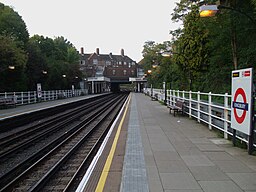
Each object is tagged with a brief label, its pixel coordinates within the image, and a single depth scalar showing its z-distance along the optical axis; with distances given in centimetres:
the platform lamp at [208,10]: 763
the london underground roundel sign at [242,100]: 602
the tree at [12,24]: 4390
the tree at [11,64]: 2878
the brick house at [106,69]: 8331
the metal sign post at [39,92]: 3256
